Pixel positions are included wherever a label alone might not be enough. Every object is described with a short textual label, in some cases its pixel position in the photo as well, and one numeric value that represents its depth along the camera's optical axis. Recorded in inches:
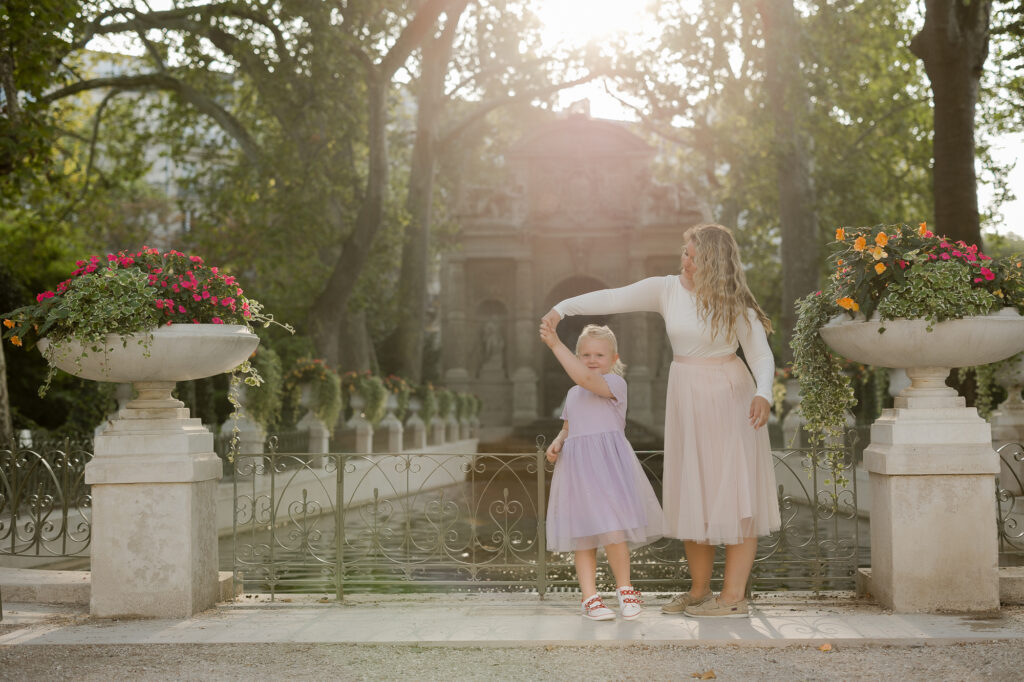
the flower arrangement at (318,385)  594.9
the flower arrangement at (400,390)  794.2
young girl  206.7
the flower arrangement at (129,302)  211.5
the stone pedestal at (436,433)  938.6
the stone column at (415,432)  848.9
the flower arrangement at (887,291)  208.7
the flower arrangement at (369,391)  692.7
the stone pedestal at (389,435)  764.6
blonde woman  206.4
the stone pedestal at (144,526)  219.5
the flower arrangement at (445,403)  965.8
